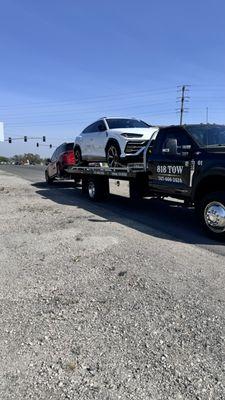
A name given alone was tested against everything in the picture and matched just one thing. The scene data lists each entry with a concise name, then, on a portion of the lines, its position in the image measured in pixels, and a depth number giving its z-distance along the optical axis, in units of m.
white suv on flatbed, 11.79
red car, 18.42
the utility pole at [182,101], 63.51
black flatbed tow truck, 8.08
